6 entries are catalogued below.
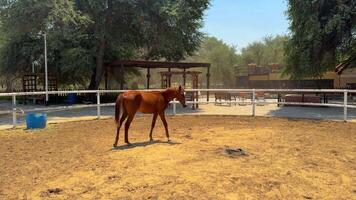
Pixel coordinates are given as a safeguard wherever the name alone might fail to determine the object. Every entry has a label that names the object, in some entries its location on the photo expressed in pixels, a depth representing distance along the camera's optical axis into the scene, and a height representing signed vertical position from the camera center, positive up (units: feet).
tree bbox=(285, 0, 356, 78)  63.00 +8.87
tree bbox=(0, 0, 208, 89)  66.33 +11.18
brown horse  28.45 -1.04
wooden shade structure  74.38 +4.57
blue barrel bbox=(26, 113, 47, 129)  37.91 -3.14
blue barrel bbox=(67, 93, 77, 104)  82.13 -2.28
